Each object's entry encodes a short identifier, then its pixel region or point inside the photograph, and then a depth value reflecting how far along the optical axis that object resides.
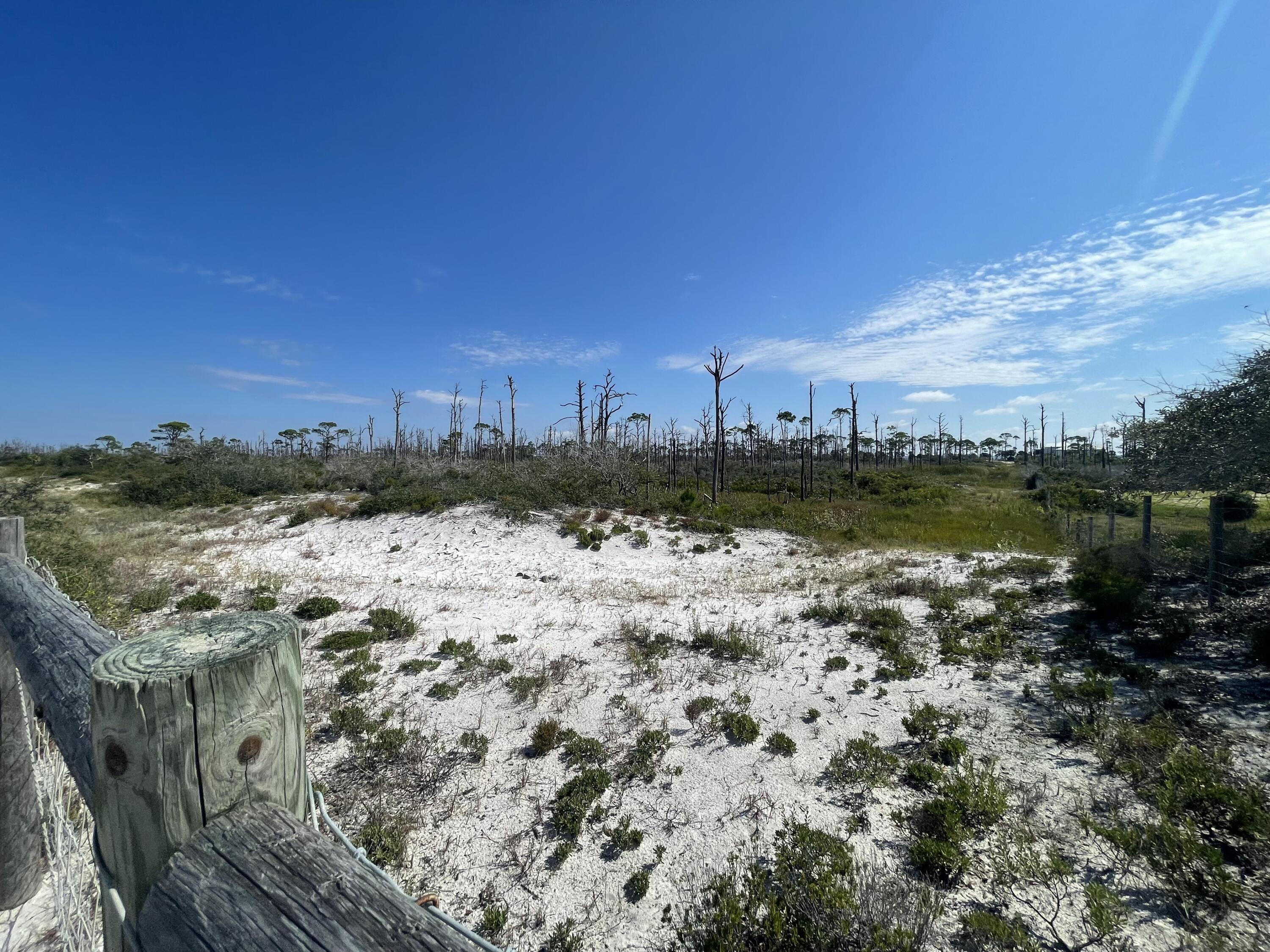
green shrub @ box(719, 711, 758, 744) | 5.69
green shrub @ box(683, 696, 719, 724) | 6.17
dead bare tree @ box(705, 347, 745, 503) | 26.05
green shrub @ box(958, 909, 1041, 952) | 3.22
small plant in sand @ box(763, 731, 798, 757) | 5.46
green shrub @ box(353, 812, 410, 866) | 3.95
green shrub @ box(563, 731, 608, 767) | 5.25
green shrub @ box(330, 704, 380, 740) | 5.55
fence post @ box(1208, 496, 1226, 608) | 8.52
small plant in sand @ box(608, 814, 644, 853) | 4.17
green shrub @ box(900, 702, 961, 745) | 5.66
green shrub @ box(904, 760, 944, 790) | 4.86
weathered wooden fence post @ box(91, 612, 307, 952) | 0.93
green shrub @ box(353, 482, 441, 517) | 18.44
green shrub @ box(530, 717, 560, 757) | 5.40
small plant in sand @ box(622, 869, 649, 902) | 3.75
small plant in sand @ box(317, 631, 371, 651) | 7.89
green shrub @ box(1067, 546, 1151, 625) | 8.80
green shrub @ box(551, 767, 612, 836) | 4.36
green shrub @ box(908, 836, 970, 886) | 3.78
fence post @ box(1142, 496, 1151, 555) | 10.20
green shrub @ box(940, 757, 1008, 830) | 4.32
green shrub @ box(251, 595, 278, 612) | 9.03
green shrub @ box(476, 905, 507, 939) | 3.47
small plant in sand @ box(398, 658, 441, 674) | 7.29
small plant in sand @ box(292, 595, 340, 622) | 9.25
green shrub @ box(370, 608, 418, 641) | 8.63
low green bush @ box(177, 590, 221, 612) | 8.95
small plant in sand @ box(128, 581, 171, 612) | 8.79
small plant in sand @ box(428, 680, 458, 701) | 6.53
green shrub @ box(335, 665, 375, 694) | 6.60
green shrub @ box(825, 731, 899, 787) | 4.98
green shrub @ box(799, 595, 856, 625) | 9.65
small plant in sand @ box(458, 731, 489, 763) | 5.30
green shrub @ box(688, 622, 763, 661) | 8.03
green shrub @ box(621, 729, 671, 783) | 5.06
